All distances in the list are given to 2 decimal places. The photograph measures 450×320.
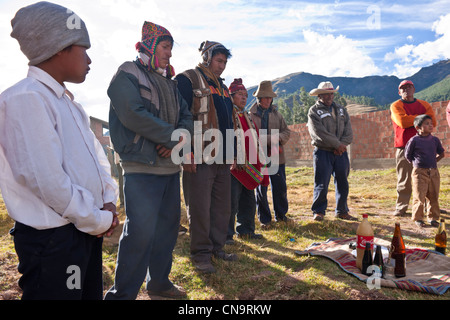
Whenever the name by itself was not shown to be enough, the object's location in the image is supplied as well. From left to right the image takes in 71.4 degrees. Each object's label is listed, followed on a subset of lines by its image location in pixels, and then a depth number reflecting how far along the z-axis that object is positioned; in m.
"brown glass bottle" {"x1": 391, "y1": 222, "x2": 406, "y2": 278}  3.20
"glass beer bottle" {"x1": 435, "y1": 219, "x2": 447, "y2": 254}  3.80
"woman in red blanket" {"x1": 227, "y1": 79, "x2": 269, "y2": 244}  4.38
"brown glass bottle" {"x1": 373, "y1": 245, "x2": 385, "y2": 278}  3.24
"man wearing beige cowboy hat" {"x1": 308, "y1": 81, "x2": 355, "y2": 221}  5.79
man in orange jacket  5.92
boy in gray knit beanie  1.38
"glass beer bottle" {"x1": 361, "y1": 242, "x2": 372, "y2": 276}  3.27
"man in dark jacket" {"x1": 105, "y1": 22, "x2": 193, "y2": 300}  2.51
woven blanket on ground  2.97
